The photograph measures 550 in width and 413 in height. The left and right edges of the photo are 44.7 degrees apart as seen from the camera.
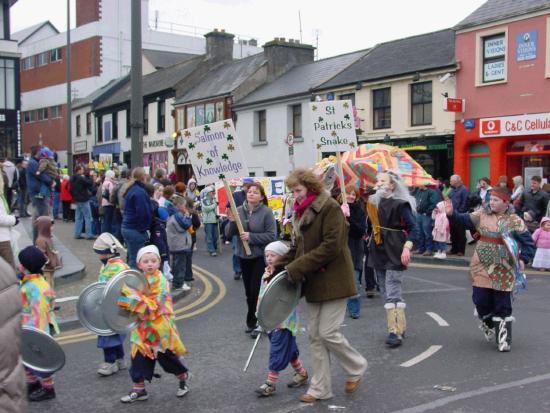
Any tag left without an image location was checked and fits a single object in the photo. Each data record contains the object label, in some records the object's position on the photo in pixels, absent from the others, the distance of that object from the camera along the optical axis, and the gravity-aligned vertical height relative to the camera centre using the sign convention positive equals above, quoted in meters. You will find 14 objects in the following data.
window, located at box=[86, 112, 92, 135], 50.78 +3.57
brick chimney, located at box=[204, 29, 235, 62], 41.12 +7.74
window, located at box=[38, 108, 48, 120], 56.44 +4.78
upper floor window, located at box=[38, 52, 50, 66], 56.09 +9.44
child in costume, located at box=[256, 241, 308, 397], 5.77 -1.55
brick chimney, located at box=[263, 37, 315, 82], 35.22 +6.16
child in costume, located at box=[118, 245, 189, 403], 5.59 -1.42
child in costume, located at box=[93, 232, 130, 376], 6.53 -1.62
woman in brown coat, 5.50 -0.88
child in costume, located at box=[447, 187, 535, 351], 7.08 -0.99
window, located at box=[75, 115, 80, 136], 52.62 +3.54
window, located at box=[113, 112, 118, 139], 46.69 +3.14
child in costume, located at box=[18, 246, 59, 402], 5.79 -1.18
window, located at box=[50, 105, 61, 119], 54.47 +4.78
